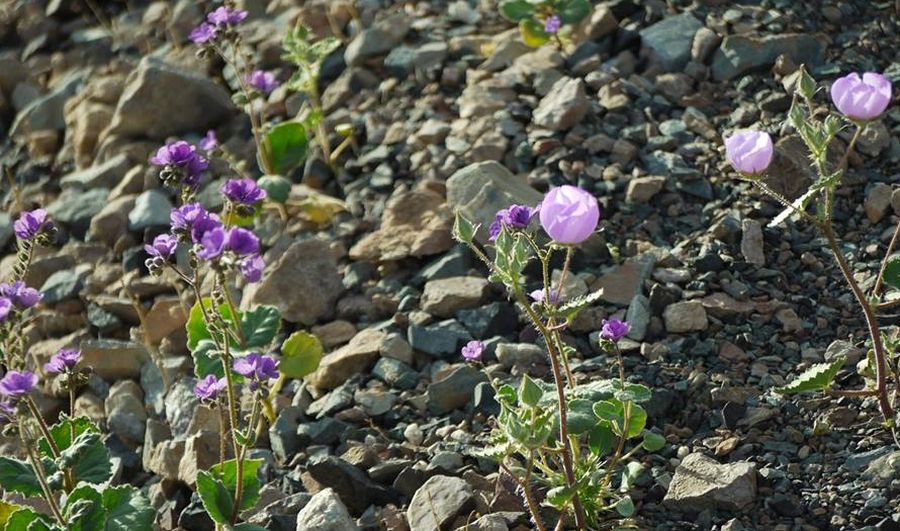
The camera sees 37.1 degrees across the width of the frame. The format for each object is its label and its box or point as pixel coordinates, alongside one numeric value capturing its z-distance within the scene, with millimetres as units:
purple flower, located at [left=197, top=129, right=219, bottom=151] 4078
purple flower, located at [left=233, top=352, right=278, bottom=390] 2822
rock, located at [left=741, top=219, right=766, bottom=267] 3557
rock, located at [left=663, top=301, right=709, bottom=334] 3383
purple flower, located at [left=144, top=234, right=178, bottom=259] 2795
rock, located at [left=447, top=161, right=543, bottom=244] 3830
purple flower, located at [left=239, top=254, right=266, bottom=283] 2646
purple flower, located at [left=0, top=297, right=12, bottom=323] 2682
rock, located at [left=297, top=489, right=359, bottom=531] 2943
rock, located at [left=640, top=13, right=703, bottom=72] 4316
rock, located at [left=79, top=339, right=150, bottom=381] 3916
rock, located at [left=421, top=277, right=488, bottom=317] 3641
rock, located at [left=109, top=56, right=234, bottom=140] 4820
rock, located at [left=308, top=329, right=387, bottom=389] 3576
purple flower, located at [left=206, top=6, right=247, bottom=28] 4027
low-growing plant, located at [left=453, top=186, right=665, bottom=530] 2604
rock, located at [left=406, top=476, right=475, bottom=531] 2965
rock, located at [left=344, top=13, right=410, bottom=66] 4831
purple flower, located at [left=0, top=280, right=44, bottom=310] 2754
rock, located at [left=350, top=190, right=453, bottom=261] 3889
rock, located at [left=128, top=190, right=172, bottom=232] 4402
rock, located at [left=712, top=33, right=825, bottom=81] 4168
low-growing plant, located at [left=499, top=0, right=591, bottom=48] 4438
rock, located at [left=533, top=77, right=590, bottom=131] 4125
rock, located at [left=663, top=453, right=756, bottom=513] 2857
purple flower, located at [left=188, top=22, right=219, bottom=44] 4047
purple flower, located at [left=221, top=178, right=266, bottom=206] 2895
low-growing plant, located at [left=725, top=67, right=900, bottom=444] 2697
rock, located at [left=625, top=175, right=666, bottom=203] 3844
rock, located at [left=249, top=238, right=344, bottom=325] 3830
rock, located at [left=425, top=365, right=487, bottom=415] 3375
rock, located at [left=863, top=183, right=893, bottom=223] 3609
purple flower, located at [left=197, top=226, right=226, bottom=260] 2514
